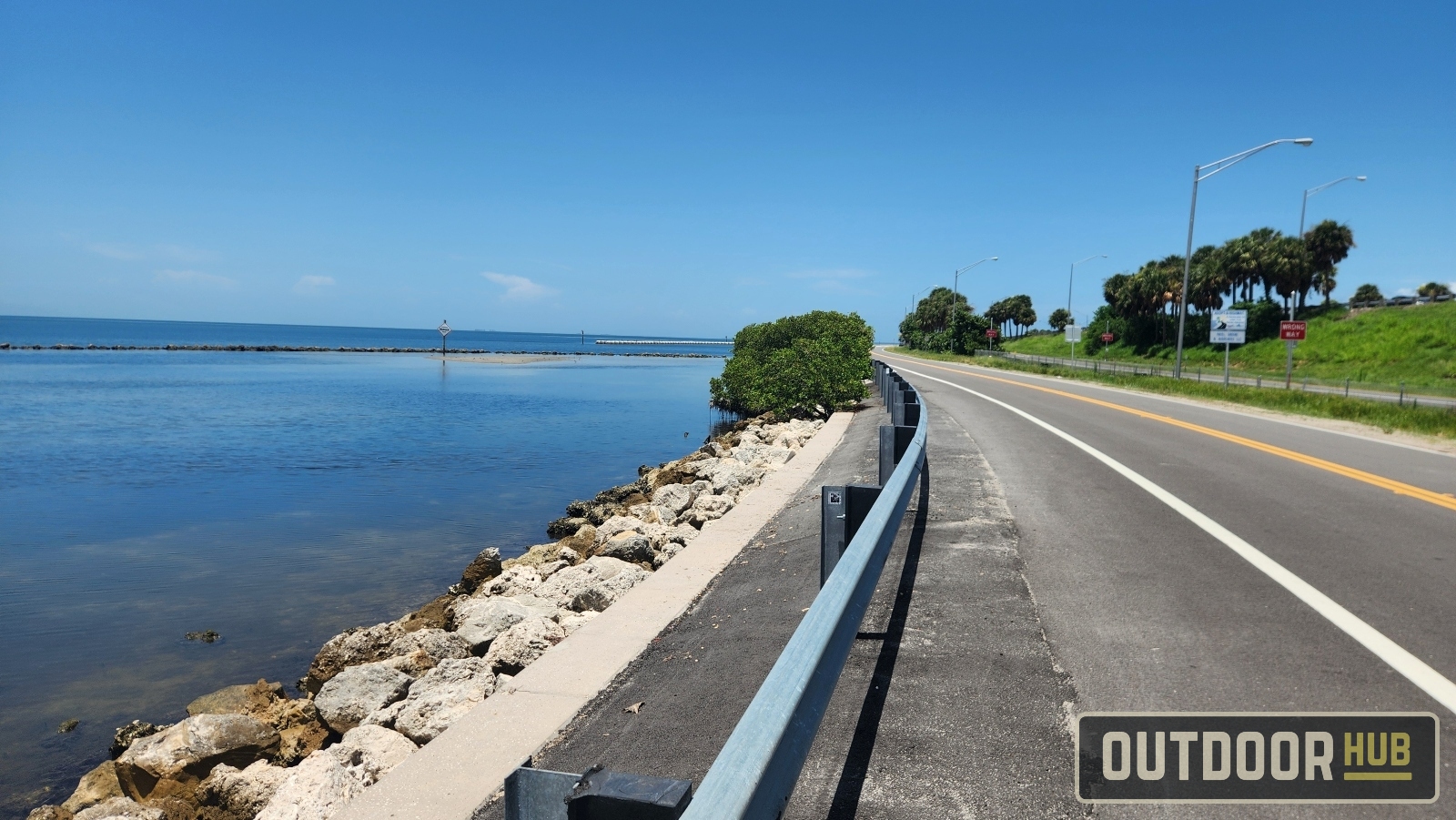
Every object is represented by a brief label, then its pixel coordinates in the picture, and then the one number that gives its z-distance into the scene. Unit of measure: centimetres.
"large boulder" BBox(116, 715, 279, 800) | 565
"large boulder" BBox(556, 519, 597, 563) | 1173
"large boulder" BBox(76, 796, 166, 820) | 528
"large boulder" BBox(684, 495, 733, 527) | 1152
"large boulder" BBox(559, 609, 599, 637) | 727
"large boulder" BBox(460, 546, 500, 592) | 1103
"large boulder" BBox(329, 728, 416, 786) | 501
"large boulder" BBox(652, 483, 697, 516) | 1312
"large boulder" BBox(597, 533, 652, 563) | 952
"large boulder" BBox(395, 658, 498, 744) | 558
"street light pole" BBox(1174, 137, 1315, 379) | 2433
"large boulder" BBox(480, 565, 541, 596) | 965
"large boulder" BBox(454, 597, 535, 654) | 736
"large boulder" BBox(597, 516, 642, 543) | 1130
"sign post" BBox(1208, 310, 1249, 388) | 3650
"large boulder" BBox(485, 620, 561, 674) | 668
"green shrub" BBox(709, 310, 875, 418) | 2405
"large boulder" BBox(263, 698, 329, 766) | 620
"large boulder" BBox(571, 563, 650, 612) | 776
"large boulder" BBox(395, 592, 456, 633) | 909
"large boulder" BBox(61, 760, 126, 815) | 589
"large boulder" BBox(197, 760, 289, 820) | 525
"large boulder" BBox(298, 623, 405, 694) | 765
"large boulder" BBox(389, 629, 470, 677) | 744
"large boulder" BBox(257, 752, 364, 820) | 434
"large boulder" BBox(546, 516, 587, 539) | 1476
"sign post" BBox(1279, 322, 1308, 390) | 3128
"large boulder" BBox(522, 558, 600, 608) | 830
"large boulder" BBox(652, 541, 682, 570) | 963
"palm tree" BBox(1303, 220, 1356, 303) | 7600
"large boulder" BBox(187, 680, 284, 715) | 693
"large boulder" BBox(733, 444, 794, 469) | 1502
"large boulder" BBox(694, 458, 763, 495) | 1350
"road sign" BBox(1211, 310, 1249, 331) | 3678
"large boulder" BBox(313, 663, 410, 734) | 630
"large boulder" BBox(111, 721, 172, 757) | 675
